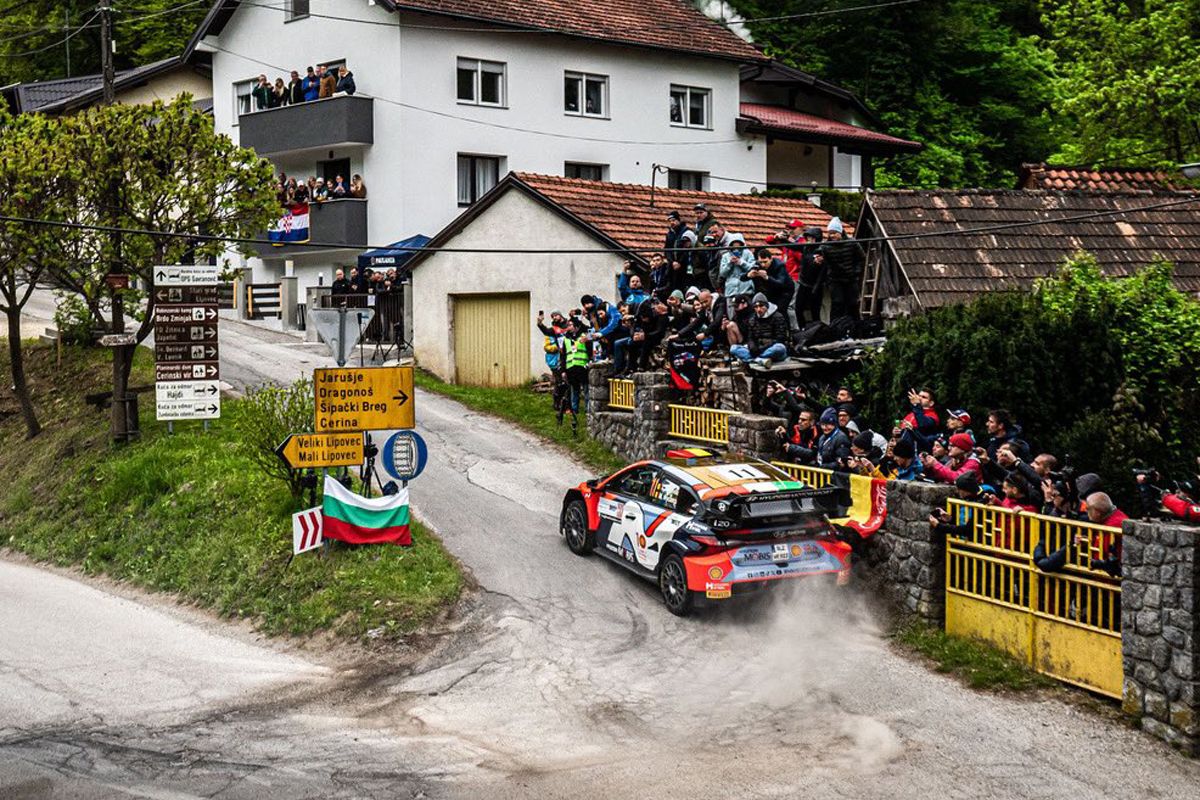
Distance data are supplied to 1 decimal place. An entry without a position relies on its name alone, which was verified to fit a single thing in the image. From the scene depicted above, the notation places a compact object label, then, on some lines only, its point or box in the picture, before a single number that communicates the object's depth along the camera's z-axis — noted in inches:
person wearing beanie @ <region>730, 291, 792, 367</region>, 776.3
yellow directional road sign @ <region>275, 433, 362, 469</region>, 697.0
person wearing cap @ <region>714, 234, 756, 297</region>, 828.0
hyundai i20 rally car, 580.7
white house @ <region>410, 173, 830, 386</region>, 1057.5
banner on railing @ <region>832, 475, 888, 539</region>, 607.2
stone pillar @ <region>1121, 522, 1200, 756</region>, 442.9
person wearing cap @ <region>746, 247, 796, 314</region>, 797.2
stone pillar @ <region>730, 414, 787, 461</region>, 716.7
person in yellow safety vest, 914.7
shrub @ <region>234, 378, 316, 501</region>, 761.0
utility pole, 973.2
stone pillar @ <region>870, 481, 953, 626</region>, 571.2
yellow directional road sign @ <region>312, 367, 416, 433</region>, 700.0
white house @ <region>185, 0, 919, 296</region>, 1485.0
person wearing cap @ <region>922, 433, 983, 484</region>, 582.9
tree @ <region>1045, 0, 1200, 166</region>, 1434.5
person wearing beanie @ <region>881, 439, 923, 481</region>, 617.0
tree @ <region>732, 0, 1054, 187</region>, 1953.7
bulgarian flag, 704.4
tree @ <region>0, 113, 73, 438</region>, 942.4
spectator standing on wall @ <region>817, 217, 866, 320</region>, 827.4
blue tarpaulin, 1333.7
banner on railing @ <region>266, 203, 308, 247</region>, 1552.7
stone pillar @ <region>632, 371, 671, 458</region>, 828.6
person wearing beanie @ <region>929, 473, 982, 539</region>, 555.5
